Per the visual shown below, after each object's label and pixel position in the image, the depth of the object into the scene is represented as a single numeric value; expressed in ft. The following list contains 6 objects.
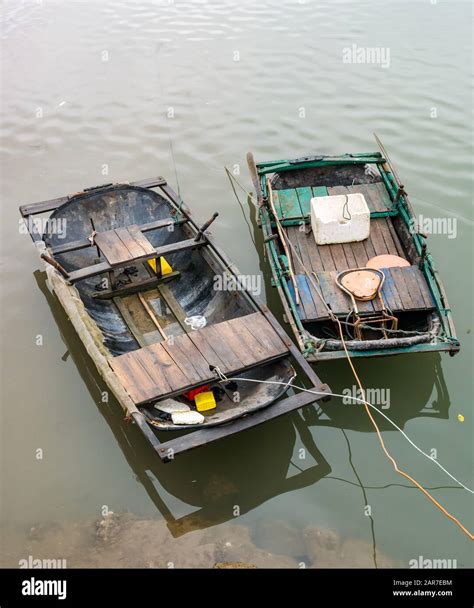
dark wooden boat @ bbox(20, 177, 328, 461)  20.72
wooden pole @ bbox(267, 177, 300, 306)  24.73
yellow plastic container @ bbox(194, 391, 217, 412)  21.79
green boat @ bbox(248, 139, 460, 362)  22.91
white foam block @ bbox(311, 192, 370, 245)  27.35
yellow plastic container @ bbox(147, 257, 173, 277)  28.30
